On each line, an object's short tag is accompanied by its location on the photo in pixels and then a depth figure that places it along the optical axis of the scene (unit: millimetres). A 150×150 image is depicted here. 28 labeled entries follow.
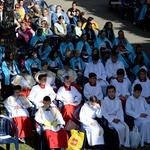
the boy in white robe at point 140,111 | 11109
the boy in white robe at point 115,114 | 10906
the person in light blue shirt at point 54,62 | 13875
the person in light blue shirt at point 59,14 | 17422
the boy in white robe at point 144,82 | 12516
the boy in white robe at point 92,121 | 10758
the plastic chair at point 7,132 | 9803
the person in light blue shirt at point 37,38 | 15129
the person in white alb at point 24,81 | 12312
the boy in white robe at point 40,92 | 11703
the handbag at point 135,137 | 10898
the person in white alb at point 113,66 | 13633
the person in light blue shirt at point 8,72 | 12961
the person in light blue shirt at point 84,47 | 14691
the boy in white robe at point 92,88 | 12133
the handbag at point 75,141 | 10407
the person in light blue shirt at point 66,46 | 14596
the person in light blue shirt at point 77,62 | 13734
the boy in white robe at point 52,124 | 10359
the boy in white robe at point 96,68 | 13363
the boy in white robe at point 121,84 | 12471
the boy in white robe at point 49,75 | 12742
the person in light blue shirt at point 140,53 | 14273
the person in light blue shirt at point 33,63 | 13541
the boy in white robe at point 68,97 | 11492
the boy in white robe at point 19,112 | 11031
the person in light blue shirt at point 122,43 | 15242
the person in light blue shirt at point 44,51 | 14353
